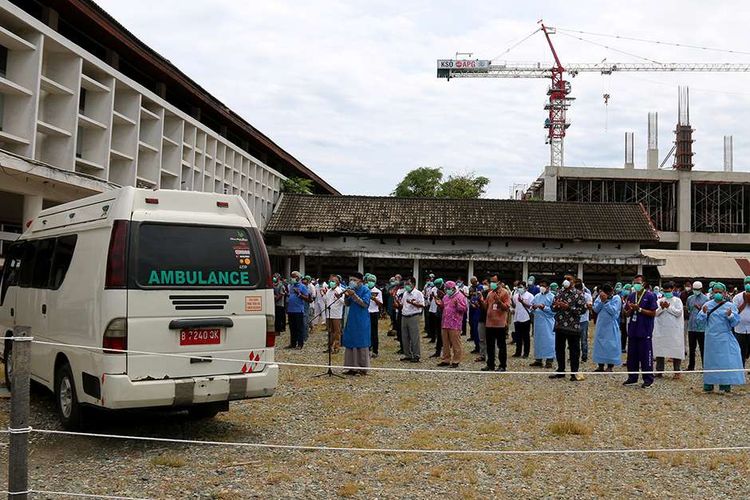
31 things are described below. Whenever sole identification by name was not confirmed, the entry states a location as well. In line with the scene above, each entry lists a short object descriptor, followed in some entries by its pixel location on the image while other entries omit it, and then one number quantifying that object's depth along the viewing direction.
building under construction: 50.81
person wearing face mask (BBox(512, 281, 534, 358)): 15.77
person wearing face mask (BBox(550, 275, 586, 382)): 12.08
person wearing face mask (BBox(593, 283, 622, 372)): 13.18
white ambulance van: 6.56
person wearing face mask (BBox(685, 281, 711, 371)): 14.17
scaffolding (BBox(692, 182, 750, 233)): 51.94
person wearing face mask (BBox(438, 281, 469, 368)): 13.88
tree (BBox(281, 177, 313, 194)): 46.72
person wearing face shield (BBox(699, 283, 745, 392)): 11.39
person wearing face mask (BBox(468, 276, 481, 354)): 15.91
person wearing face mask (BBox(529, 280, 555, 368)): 14.67
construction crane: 91.81
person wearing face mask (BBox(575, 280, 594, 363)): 15.52
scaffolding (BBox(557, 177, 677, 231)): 52.06
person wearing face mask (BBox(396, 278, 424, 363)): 14.50
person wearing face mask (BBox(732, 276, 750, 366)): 12.88
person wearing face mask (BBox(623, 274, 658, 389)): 11.82
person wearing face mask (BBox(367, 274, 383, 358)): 15.04
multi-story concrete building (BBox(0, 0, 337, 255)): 16.89
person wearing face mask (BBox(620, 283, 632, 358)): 16.02
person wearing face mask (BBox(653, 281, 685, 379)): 13.59
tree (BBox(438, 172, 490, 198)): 68.12
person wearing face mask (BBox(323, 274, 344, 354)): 15.13
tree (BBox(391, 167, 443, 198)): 69.81
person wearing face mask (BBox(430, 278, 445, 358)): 16.42
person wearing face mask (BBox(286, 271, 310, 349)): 17.08
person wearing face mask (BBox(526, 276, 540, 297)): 16.23
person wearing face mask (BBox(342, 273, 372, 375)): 11.79
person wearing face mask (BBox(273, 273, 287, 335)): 20.14
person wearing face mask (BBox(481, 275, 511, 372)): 13.04
